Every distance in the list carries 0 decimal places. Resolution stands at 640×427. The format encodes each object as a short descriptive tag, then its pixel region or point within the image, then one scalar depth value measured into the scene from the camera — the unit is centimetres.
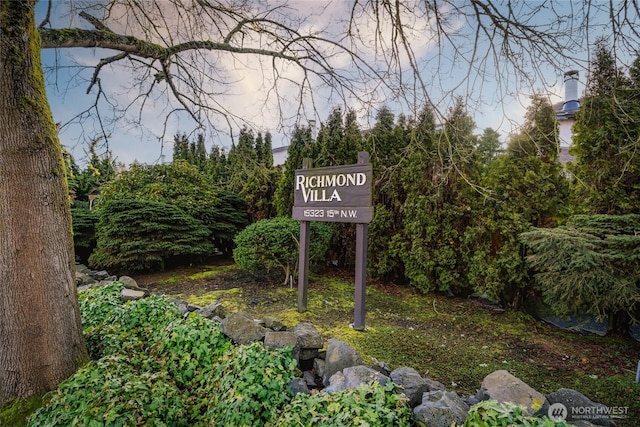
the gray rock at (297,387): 187
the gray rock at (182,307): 300
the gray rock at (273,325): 264
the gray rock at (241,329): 230
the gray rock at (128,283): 399
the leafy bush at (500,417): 121
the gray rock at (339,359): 208
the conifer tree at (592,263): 292
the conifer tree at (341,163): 600
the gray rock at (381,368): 212
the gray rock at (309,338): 231
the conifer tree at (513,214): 421
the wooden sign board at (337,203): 366
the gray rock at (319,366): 218
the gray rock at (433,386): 187
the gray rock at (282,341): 222
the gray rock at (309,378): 211
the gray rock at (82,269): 539
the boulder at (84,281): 434
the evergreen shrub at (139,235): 584
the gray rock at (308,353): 231
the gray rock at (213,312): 292
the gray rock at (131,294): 342
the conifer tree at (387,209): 551
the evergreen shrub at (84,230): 686
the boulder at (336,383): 177
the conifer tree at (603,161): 349
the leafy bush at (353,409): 141
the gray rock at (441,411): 144
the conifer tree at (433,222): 480
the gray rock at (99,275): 527
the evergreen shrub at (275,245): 509
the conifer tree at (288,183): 640
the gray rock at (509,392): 158
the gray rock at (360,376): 174
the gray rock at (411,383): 168
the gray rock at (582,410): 152
